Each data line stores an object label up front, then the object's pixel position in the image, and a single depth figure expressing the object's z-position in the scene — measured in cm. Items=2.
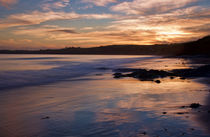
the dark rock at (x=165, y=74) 1548
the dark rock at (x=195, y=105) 663
